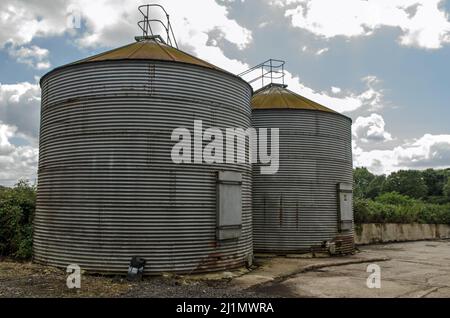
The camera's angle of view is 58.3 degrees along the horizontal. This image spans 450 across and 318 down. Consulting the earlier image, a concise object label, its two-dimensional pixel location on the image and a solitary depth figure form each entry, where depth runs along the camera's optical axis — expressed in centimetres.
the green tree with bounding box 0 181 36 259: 1350
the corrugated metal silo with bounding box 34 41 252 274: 1088
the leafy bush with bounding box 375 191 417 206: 4711
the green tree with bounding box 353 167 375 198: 9029
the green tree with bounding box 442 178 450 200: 6081
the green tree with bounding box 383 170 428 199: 6750
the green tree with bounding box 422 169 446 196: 7062
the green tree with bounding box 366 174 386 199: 7371
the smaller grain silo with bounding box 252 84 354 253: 1705
